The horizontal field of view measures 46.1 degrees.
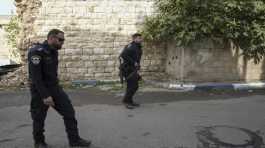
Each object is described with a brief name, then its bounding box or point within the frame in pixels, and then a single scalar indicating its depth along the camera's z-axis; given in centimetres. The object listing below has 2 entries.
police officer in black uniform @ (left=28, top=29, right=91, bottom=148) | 395
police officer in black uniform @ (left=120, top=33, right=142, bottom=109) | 652
